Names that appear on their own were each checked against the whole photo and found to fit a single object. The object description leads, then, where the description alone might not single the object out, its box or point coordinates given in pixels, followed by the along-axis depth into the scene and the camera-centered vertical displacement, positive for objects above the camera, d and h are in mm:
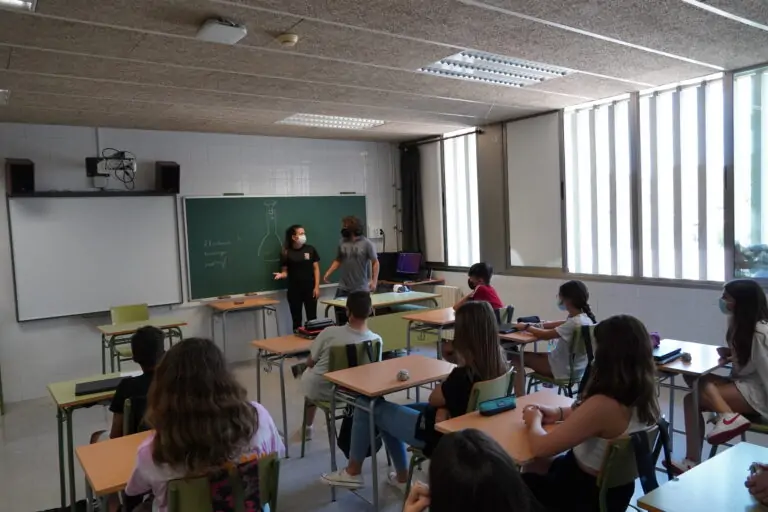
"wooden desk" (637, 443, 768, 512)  1523 -797
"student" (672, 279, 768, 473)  2977 -899
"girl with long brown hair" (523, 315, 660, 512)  1987 -729
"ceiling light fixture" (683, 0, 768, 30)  3056 +1140
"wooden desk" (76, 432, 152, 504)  1926 -840
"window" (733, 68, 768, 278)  4508 +298
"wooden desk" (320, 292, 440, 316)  6006 -817
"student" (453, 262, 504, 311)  4852 -561
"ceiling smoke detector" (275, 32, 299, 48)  3268 +1128
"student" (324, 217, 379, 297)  6422 -368
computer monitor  7730 -532
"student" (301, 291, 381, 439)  3541 -710
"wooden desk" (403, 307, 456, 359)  5039 -885
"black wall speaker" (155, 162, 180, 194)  6191 +660
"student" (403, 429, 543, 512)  1016 -479
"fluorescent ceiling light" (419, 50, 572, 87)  4121 +1195
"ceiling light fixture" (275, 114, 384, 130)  6082 +1215
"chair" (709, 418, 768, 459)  2905 -1135
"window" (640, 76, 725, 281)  4805 +275
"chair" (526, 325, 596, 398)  3785 -996
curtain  7977 +386
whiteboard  5566 -153
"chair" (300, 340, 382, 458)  3455 -803
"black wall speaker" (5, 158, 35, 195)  5355 +637
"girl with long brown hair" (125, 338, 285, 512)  1801 -620
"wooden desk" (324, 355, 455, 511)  2920 -834
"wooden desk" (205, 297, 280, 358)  6332 -851
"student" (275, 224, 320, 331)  6824 -525
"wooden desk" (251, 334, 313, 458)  3928 -839
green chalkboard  6562 -63
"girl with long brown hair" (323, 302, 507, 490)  2549 -685
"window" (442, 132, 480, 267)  7254 +291
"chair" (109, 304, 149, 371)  5391 -796
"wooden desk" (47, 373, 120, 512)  2891 -852
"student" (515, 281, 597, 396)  3866 -825
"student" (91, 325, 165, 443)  2580 -673
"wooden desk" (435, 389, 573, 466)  2068 -843
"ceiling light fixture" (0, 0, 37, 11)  2699 +1159
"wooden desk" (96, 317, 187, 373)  5102 -854
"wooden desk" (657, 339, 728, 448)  3129 -880
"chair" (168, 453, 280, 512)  1713 -805
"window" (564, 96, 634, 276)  5508 +285
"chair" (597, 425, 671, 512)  1935 -890
